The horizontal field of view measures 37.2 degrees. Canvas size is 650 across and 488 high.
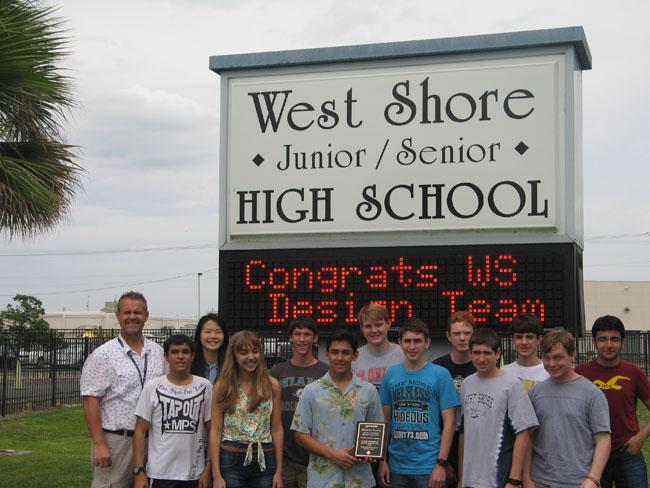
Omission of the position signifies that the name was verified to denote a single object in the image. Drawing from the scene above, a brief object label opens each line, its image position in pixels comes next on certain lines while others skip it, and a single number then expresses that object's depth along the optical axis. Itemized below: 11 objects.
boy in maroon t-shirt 5.70
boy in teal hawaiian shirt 5.63
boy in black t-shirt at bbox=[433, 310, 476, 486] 5.96
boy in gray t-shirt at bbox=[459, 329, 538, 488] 5.34
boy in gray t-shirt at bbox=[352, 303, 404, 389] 6.15
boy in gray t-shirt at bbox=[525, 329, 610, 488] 5.27
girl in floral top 5.68
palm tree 9.37
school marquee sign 8.58
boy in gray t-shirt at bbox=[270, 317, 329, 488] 6.18
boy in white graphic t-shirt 5.71
